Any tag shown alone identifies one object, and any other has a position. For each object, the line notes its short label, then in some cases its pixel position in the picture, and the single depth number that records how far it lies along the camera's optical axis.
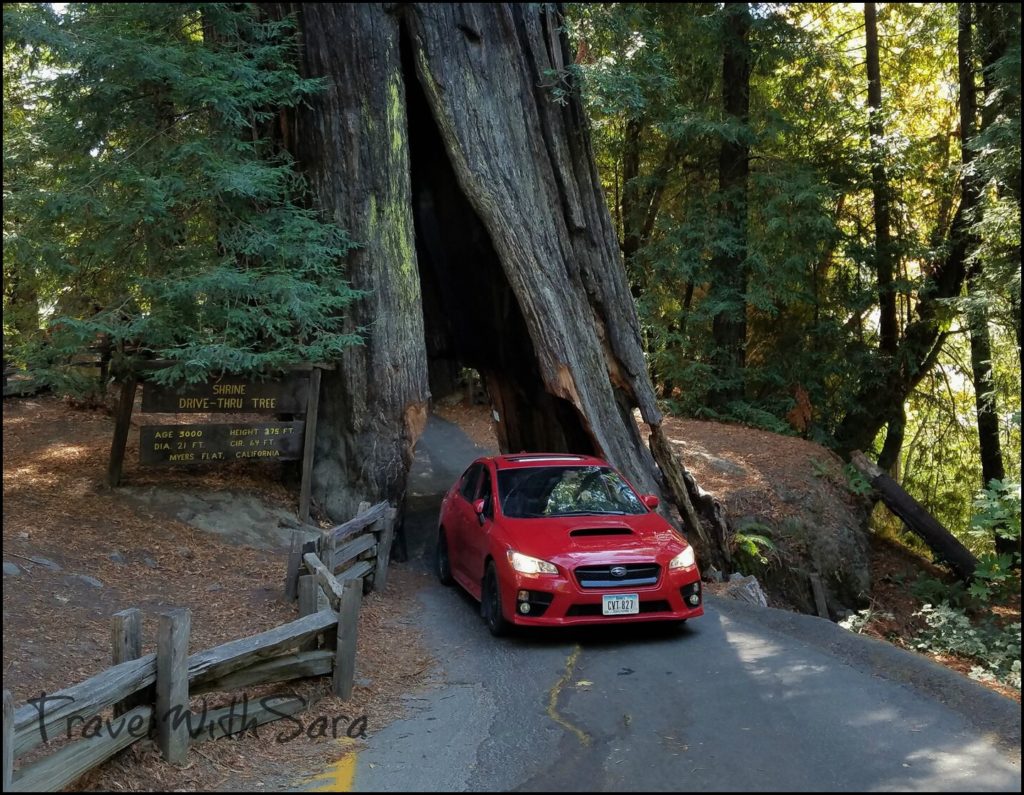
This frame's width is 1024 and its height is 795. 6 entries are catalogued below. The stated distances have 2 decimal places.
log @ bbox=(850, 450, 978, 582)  16.31
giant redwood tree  13.24
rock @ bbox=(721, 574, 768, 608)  11.72
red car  8.40
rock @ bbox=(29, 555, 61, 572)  8.59
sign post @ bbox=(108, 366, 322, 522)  11.34
